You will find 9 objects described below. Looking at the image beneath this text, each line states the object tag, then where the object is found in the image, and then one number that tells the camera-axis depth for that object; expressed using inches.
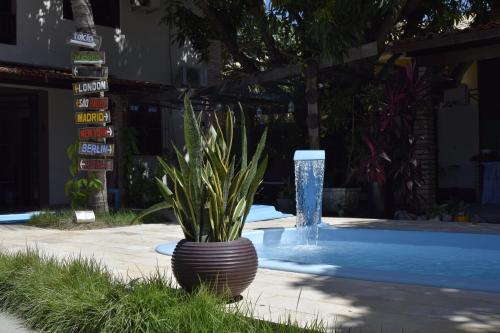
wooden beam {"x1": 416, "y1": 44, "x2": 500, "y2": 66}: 426.9
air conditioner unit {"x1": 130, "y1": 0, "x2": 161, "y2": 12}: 647.1
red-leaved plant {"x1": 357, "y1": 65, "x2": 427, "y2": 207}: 446.6
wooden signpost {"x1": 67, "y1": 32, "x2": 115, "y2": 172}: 457.4
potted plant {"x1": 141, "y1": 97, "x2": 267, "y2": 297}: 190.7
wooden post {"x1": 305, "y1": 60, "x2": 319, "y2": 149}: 479.5
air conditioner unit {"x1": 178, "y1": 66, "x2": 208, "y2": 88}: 694.5
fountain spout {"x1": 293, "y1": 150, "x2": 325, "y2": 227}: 403.5
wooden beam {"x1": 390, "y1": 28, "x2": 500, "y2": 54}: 388.3
